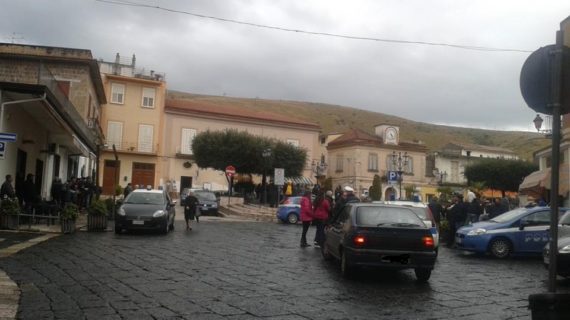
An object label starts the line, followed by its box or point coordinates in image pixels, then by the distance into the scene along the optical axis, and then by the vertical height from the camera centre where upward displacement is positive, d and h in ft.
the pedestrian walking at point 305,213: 50.16 -0.88
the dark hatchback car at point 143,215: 57.62 -1.81
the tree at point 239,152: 146.41 +12.81
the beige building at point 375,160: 199.82 +16.68
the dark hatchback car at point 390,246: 30.76 -2.20
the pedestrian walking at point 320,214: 49.16 -0.88
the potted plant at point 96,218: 60.75 -2.43
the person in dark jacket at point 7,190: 55.16 +0.21
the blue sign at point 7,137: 45.83 +4.50
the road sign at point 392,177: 85.93 +4.48
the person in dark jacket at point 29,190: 63.98 +0.32
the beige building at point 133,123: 164.66 +21.87
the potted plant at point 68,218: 55.26 -2.33
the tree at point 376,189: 185.68 +5.59
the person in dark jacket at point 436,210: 59.82 -0.21
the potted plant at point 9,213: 53.42 -1.96
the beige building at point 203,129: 172.55 +23.21
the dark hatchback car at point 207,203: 107.86 -0.61
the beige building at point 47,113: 58.08 +9.26
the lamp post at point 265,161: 123.85 +9.38
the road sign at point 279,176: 104.94 +4.80
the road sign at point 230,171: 117.70 +6.13
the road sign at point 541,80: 13.93 +3.34
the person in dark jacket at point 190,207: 68.85 -1.01
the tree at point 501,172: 195.62 +13.36
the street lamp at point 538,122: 78.64 +12.50
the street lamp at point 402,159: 191.21 +16.71
